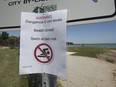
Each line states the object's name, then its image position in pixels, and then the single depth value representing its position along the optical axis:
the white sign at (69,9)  0.66
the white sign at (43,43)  0.71
